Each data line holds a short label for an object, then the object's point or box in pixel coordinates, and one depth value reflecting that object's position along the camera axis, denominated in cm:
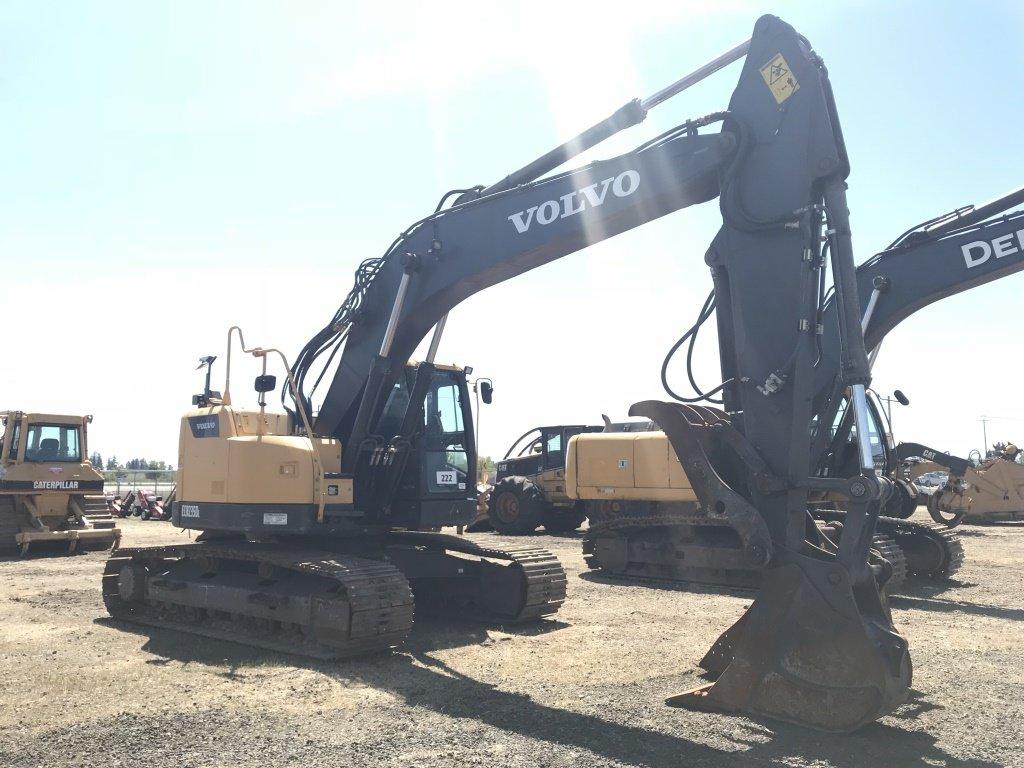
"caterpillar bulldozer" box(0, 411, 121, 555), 1706
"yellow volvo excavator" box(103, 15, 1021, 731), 578
